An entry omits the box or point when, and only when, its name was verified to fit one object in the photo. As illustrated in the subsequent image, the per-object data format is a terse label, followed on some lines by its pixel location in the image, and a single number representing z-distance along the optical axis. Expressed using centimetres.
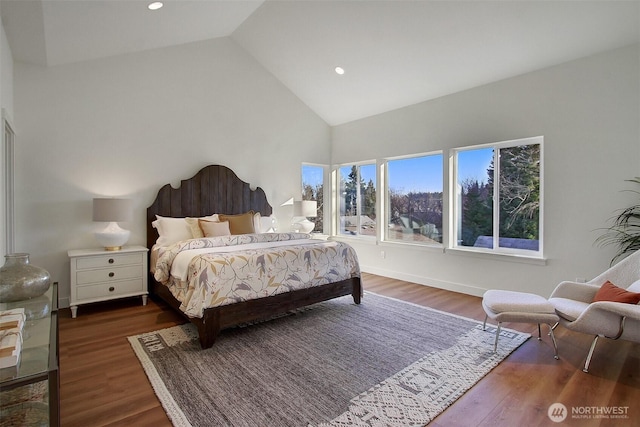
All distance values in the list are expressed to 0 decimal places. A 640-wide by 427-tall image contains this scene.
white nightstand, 343
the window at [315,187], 602
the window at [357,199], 573
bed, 279
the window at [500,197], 381
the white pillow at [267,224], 509
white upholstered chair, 222
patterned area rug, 188
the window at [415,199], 477
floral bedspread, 273
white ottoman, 250
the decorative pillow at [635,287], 250
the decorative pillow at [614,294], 236
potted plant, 299
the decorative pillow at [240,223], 439
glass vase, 189
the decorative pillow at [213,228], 406
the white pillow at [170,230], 401
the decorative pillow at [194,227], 413
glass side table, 117
